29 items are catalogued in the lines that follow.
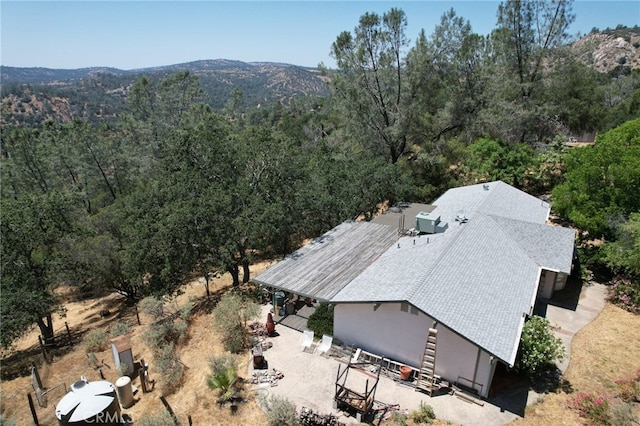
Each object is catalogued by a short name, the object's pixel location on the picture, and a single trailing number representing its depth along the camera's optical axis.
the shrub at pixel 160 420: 11.31
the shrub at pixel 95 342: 17.53
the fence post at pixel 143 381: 14.05
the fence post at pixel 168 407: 12.24
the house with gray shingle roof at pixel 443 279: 13.02
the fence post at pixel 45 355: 18.39
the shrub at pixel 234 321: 15.89
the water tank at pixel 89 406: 11.47
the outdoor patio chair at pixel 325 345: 15.41
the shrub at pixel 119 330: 18.00
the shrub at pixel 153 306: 18.03
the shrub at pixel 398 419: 11.47
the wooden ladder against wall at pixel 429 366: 13.05
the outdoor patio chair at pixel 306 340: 15.76
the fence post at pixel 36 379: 15.31
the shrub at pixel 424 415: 11.80
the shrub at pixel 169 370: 14.08
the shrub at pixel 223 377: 13.01
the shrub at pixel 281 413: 11.59
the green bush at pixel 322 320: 16.55
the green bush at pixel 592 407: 11.68
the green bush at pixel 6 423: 9.97
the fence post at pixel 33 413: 12.70
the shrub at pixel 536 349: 13.02
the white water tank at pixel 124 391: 13.35
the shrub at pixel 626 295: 17.98
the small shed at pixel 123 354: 14.84
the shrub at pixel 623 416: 11.47
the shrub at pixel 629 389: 12.70
